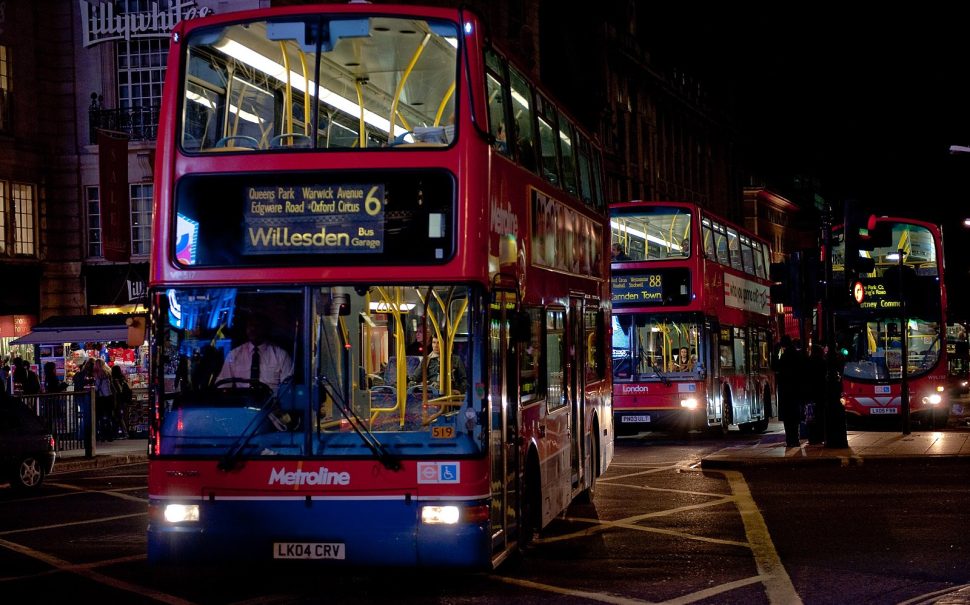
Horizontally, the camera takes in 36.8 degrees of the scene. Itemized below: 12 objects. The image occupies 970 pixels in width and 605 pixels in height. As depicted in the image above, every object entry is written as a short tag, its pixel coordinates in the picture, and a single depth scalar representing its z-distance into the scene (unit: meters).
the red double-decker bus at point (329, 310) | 9.67
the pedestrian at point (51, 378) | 31.05
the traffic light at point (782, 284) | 22.86
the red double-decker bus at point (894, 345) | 31.80
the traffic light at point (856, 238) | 20.78
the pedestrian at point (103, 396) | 30.25
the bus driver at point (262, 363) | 9.75
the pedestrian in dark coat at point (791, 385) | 23.28
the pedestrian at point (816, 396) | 23.05
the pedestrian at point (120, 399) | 31.00
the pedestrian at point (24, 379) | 29.75
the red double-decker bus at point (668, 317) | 27.17
